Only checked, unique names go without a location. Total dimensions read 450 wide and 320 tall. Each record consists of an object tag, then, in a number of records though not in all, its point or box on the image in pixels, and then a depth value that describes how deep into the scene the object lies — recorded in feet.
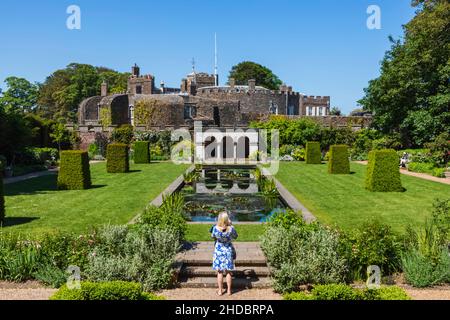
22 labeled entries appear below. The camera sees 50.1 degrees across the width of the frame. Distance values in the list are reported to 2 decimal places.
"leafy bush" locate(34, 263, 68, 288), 24.36
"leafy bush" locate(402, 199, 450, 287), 24.76
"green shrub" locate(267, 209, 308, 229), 28.78
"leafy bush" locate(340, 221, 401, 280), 25.70
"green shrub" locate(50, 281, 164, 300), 19.06
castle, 144.77
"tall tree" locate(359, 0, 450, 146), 91.15
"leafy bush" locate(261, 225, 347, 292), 24.23
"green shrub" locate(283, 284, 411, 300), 18.93
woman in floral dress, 24.03
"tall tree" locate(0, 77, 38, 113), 220.23
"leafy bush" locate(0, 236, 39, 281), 25.30
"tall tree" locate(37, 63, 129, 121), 213.25
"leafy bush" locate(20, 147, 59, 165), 89.13
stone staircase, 25.09
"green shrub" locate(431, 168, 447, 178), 72.33
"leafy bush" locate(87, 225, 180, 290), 23.95
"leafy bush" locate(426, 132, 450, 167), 81.92
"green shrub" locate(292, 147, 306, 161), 111.55
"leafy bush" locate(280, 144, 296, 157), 116.16
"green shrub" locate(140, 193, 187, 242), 28.63
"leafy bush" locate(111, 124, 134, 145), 125.70
